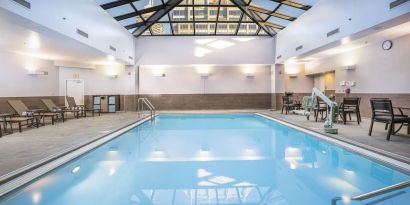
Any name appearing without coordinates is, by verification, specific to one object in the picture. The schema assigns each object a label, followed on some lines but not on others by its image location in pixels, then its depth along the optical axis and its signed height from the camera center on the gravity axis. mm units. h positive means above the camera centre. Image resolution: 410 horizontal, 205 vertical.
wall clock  8499 +1838
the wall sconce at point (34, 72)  10860 +1137
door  13273 +499
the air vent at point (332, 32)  7868 +2117
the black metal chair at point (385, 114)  5277 -335
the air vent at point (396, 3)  5325 +2044
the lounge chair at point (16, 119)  6668 -556
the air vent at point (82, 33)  7708 +2017
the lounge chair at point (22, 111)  8045 -405
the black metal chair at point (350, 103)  7770 -149
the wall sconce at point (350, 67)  10336 +1302
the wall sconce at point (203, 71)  14516 +1583
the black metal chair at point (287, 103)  11094 -178
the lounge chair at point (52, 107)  9445 -325
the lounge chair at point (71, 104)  10969 -233
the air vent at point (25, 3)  5145 +1964
